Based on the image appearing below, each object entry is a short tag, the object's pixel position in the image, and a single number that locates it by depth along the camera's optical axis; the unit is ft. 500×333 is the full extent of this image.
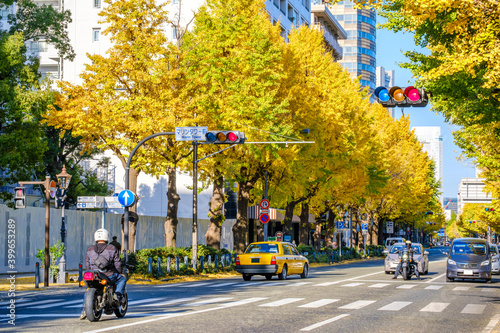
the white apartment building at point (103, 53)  190.19
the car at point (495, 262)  124.47
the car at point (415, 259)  114.32
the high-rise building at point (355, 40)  491.72
